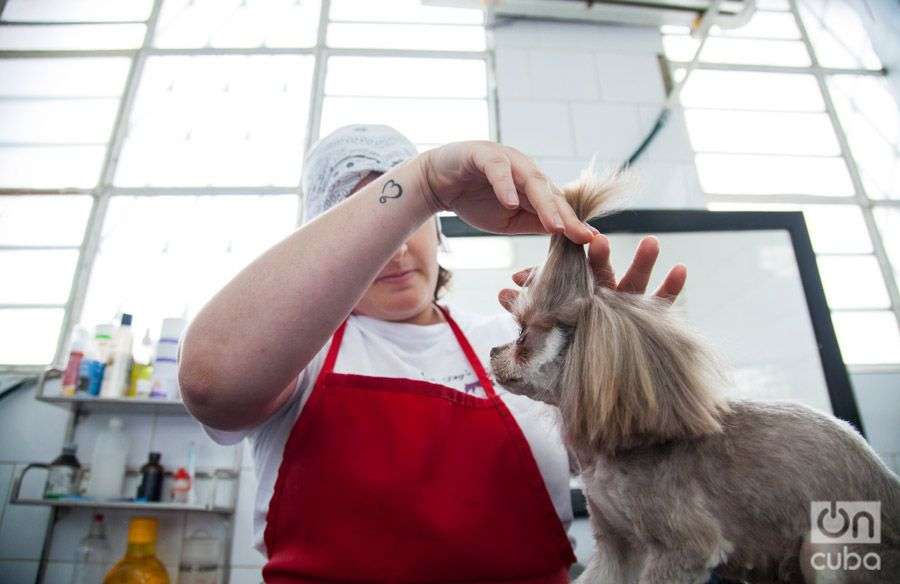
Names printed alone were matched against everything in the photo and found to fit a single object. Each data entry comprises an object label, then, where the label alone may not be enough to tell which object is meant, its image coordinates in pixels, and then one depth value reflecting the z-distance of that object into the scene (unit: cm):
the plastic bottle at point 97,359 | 176
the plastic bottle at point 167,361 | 176
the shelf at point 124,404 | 173
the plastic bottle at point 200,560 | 169
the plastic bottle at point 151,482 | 171
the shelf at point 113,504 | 163
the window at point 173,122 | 219
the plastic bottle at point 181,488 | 172
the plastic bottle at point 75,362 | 175
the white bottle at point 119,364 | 177
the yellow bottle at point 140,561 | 160
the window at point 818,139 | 234
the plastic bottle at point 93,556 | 173
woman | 50
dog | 41
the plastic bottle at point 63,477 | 168
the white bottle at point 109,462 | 174
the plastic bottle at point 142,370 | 177
